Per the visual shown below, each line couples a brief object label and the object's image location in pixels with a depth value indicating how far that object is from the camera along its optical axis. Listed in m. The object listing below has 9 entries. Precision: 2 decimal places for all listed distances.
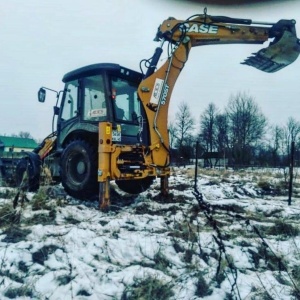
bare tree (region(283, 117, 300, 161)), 48.93
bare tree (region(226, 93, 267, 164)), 44.84
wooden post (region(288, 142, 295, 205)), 6.70
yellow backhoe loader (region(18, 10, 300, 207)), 6.11
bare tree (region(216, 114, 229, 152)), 46.12
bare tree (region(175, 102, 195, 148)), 49.03
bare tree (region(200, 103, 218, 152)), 48.09
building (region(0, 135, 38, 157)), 60.98
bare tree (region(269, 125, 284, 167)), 48.94
